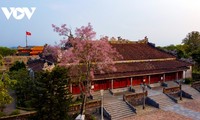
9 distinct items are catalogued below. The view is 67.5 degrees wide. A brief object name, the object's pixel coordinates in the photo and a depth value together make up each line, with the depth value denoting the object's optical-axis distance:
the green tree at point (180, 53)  30.59
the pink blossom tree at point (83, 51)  12.14
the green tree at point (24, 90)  14.64
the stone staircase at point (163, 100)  16.42
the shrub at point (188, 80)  21.91
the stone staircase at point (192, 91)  18.94
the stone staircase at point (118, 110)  13.94
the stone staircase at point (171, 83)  21.14
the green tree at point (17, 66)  25.27
